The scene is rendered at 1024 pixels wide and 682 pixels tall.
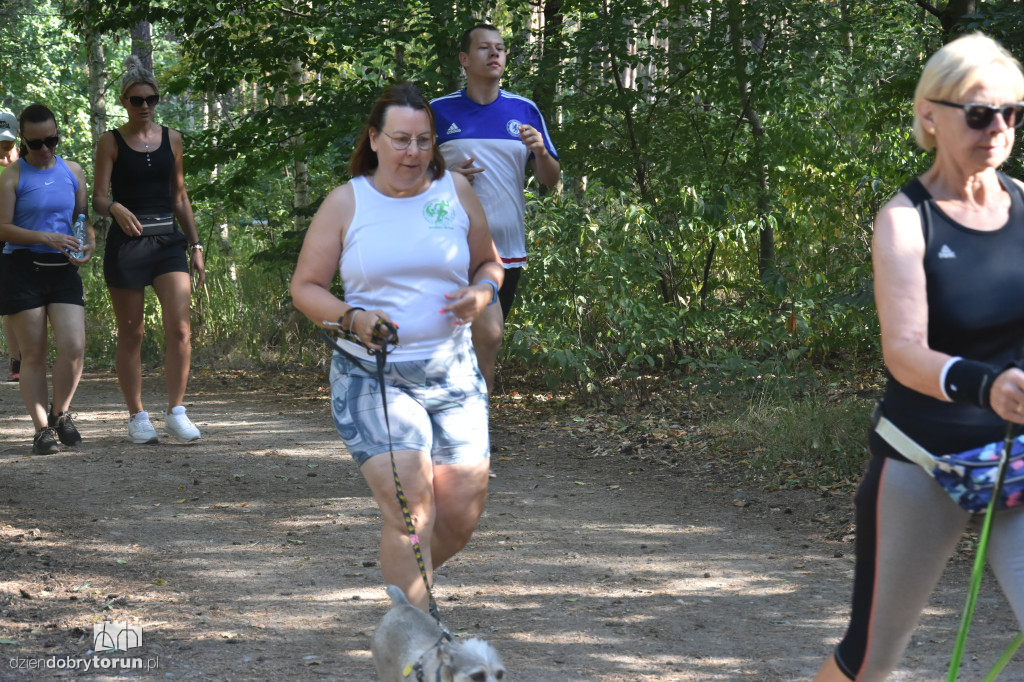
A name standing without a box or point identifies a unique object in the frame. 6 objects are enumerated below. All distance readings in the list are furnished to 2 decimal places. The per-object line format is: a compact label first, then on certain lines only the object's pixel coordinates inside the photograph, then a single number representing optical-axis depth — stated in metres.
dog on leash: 5.30
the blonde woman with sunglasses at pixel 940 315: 4.82
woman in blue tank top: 13.78
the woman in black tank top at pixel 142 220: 13.92
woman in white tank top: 6.86
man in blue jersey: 11.71
